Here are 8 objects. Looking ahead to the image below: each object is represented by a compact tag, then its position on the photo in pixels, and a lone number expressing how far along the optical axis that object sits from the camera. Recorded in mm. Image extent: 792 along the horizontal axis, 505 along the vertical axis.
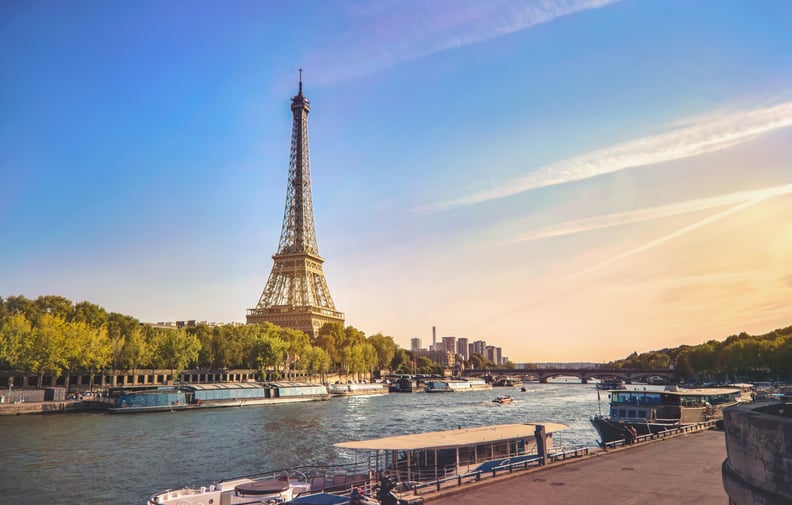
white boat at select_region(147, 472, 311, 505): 23719
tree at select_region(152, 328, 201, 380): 105688
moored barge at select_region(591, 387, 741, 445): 43906
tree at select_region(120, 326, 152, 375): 97312
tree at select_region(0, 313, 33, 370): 76375
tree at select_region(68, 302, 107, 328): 100950
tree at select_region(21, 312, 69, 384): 78562
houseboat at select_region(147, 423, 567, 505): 24359
